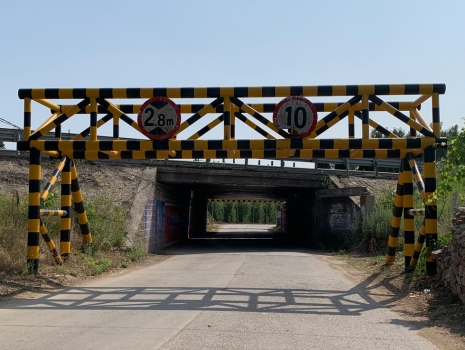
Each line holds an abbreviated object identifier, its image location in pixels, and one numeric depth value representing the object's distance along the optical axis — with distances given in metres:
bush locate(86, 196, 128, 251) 15.80
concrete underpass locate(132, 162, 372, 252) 22.02
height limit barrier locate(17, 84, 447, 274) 11.14
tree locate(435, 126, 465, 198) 8.62
